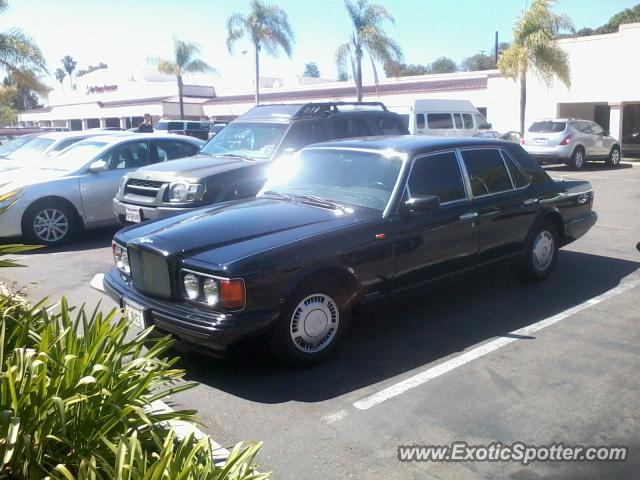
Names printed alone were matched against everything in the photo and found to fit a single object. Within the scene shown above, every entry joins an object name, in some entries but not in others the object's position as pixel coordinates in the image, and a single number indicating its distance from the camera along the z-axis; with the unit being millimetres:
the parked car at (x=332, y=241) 4469
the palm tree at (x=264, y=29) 33969
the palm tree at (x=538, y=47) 24562
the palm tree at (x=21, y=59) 26312
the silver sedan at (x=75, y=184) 9148
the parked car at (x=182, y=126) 30594
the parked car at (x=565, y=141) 20109
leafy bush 2496
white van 18891
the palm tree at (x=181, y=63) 39031
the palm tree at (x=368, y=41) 27625
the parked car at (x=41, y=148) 11602
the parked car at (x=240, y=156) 8148
